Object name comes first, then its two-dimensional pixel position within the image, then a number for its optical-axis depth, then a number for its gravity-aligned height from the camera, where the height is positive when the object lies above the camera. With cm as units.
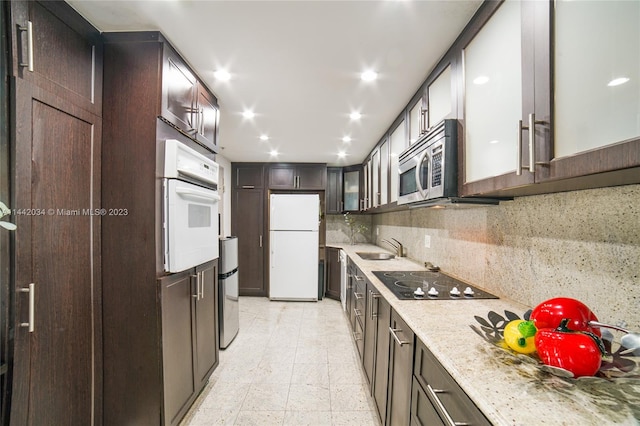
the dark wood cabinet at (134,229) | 147 -9
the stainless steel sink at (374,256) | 308 -52
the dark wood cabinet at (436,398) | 72 -59
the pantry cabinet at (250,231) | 454 -31
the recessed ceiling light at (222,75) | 181 +98
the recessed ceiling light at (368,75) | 179 +96
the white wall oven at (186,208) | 152 +4
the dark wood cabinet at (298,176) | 459 +65
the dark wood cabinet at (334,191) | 479 +41
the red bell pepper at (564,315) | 77 -31
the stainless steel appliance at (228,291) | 261 -81
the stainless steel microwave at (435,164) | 140 +29
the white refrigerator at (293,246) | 438 -55
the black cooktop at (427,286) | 143 -46
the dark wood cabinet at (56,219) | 107 -3
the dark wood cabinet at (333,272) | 440 -100
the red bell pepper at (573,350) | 67 -36
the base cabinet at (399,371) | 115 -77
